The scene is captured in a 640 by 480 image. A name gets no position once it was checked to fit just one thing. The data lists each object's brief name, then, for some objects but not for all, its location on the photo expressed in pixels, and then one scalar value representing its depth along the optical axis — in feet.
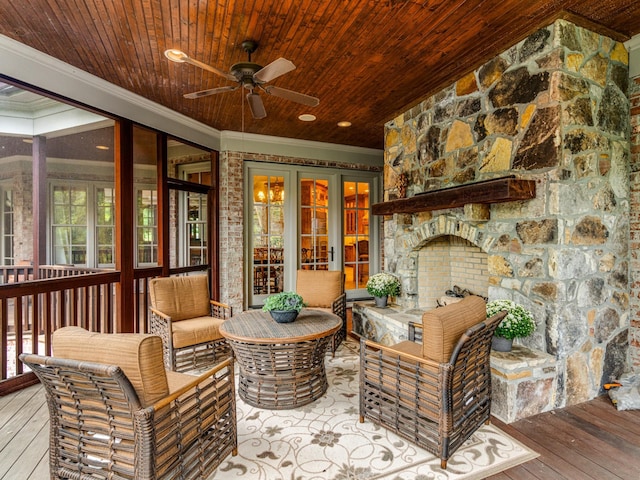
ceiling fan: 7.90
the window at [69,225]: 17.97
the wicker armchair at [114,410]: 4.59
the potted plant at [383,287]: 13.82
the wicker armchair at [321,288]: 13.53
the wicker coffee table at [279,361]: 8.45
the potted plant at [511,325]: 8.50
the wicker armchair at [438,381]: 6.35
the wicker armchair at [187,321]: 10.41
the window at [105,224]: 18.65
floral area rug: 6.30
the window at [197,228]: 17.13
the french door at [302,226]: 18.31
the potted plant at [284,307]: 9.50
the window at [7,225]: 17.17
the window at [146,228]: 18.74
